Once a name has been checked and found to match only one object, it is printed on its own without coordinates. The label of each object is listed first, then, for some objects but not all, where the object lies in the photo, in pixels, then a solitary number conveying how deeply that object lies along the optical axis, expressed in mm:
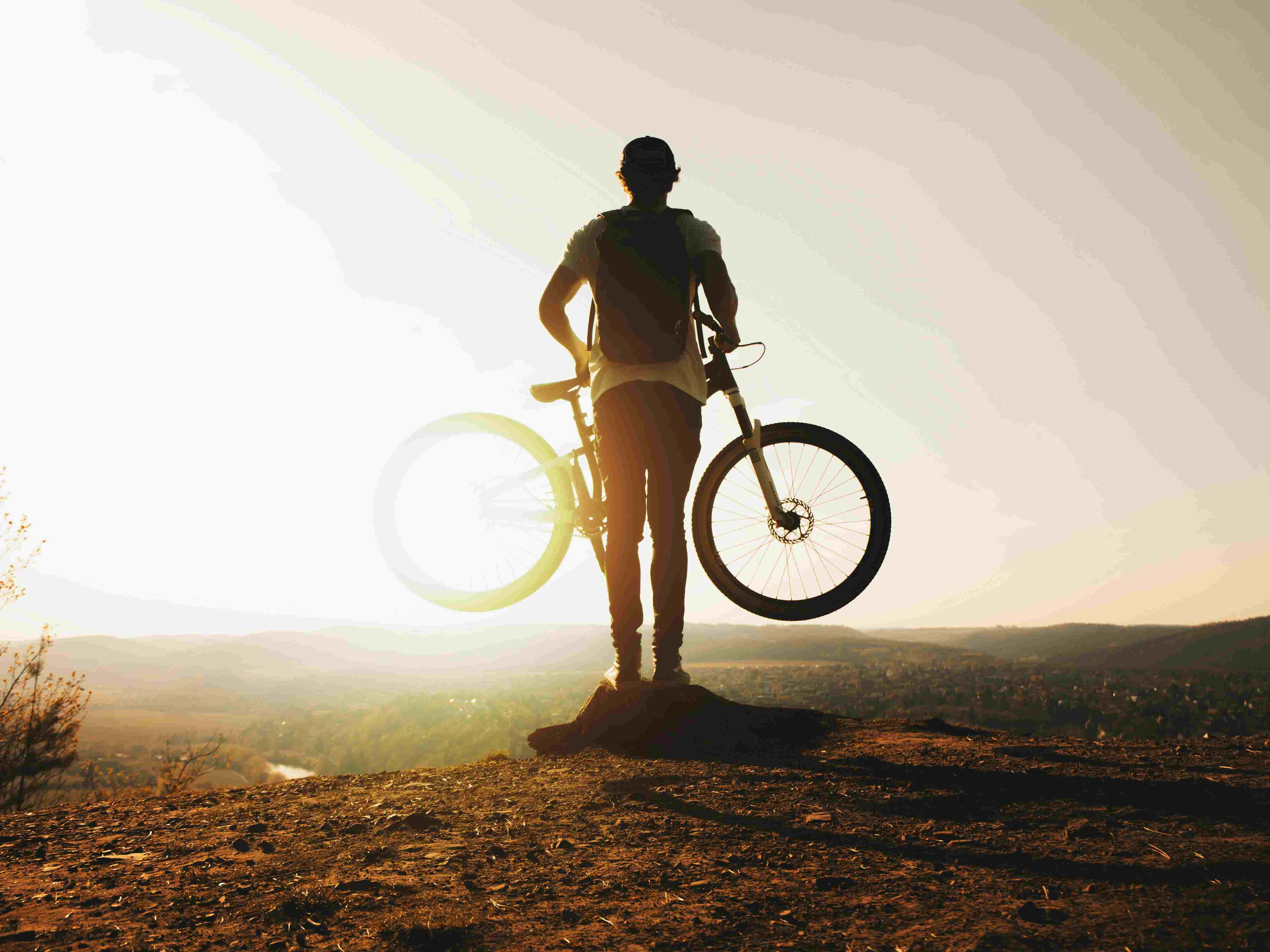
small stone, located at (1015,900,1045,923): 1951
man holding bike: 5039
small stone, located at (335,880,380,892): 2461
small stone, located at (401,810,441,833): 3217
